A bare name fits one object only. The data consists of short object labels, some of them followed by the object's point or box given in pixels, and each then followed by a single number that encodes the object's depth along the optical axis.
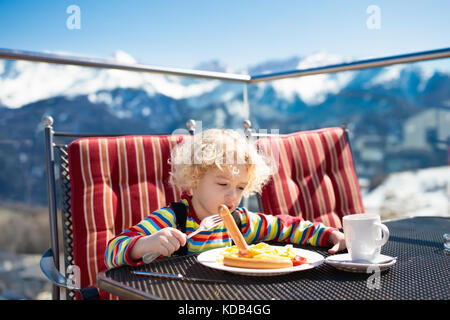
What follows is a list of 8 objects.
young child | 1.34
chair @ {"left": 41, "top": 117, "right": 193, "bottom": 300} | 1.65
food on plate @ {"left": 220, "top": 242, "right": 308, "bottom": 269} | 0.94
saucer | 0.94
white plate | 0.91
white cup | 1.00
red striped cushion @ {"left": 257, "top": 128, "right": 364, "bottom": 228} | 2.08
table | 0.80
